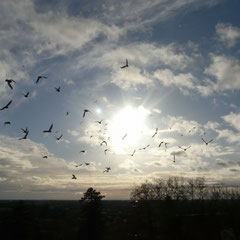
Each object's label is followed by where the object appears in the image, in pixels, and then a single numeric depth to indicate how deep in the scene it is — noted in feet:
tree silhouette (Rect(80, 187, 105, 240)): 143.33
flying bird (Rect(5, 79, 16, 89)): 62.61
